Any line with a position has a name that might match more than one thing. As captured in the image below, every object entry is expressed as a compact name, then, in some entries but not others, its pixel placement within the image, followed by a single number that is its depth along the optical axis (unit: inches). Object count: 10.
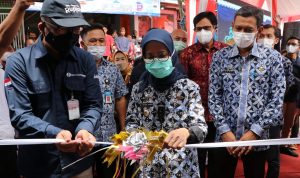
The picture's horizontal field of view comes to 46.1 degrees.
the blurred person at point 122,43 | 411.7
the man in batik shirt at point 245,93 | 105.9
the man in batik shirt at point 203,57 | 146.6
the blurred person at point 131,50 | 414.6
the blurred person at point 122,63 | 183.8
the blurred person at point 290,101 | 197.5
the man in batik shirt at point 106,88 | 133.2
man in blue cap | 77.6
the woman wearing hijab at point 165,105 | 85.8
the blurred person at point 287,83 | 142.2
